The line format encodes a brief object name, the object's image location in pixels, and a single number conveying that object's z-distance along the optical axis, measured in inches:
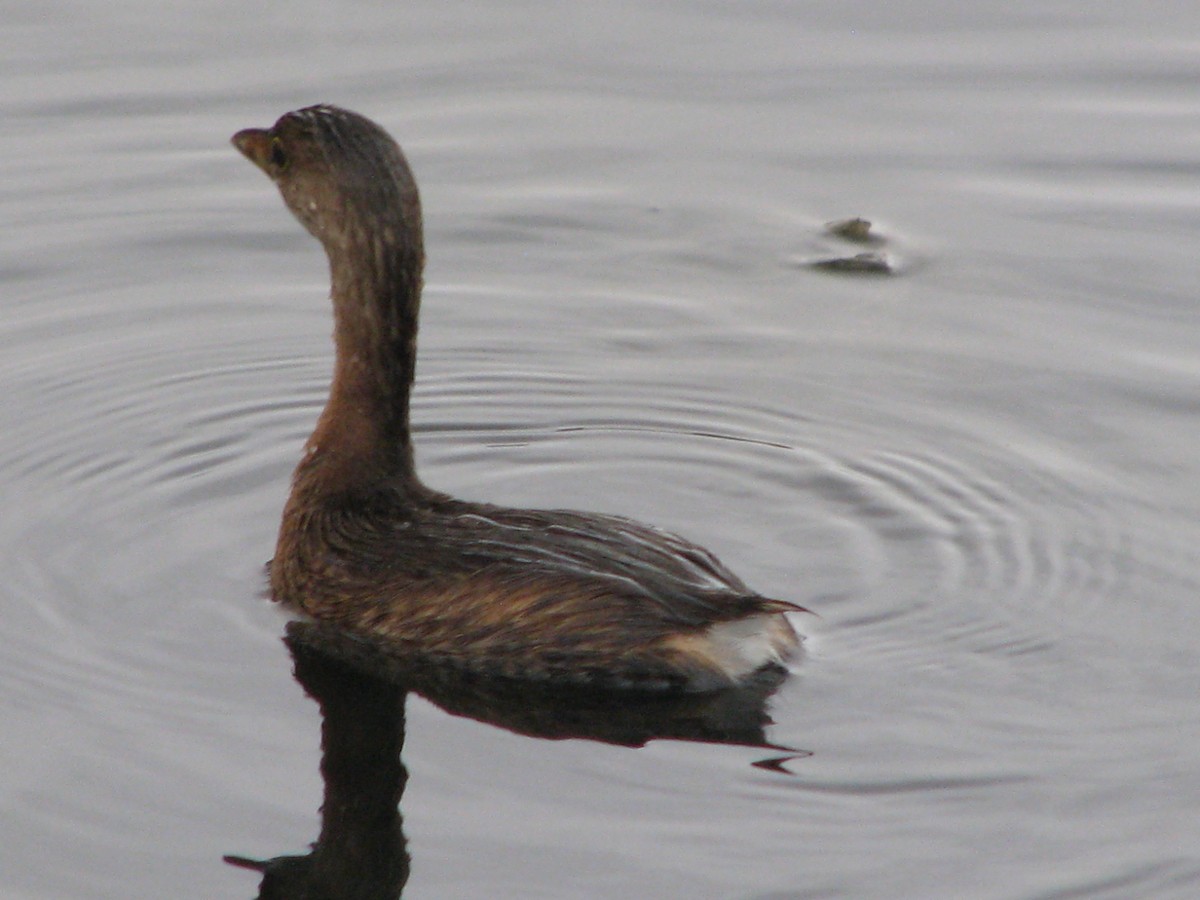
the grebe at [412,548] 542.0
